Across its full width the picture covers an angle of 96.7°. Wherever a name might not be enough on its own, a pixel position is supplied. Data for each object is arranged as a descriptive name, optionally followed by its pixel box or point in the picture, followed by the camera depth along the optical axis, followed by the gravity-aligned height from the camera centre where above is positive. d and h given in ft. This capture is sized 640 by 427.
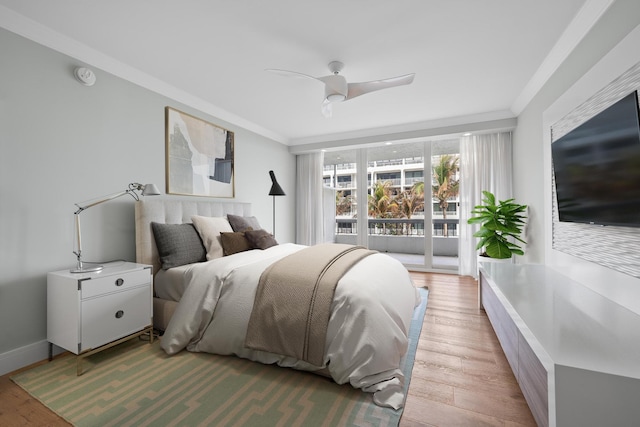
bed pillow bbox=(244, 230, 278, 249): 10.37 -0.80
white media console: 3.23 -1.80
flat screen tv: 4.82 +0.91
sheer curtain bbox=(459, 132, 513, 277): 13.91 +1.93
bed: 5.59 -1.97
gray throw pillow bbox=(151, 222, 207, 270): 8.52 -0.83
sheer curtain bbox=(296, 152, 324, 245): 17.87 +1.05
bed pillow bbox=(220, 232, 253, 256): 9.63 -0.89
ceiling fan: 8.00 +3.79
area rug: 4.77 -3.35
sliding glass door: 15.67 +0.96
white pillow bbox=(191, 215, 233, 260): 9.44 -0.54
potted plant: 11.42 -0.52
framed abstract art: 10.28 +2.45
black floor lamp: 13.66 +1.34
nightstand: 6.19 -2.08
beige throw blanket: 5.84 -2.00
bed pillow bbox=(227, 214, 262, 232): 11.24 -0.22
